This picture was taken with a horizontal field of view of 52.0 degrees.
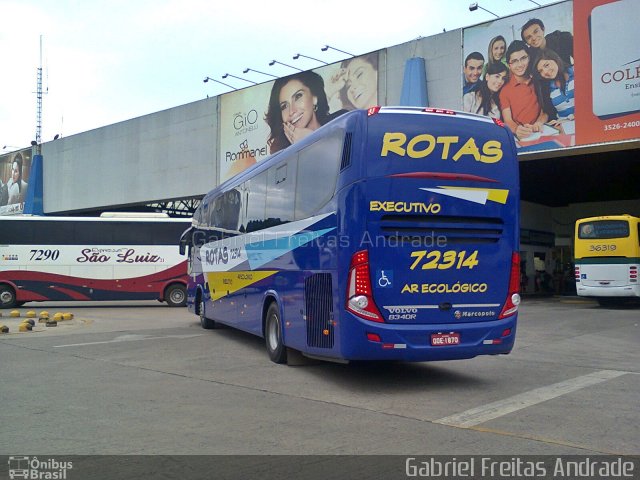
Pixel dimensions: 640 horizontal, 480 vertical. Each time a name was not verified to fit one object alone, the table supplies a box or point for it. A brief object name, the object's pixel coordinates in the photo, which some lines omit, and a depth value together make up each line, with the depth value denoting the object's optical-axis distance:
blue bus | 8.52
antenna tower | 51.44
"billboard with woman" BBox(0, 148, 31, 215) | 47.97
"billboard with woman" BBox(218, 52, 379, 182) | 28.20
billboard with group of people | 20.58
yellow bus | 23.72
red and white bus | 25.56
